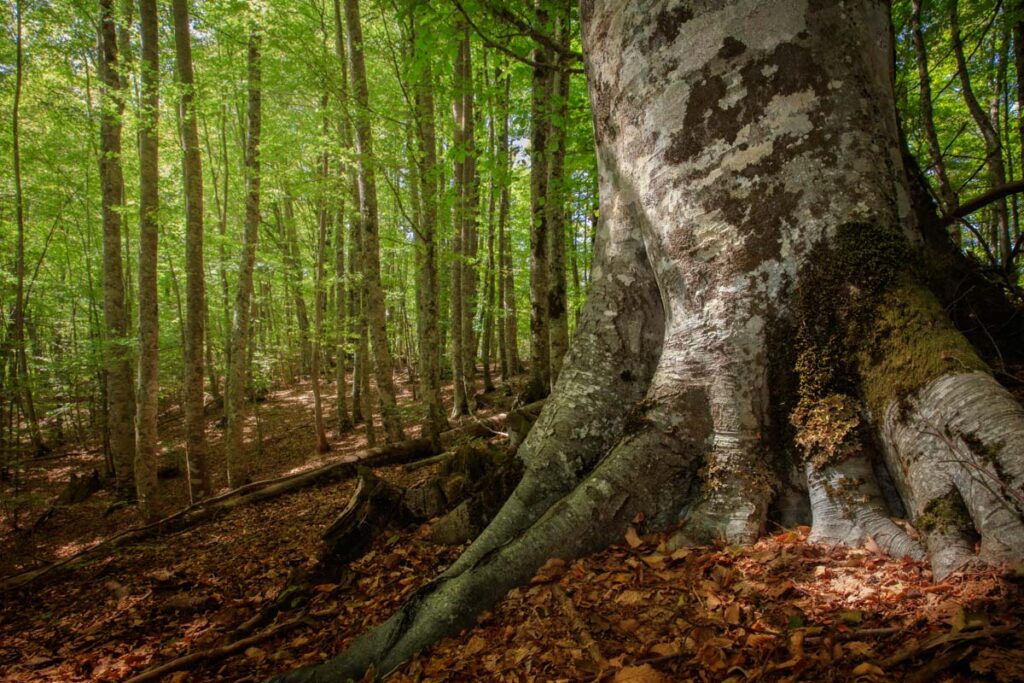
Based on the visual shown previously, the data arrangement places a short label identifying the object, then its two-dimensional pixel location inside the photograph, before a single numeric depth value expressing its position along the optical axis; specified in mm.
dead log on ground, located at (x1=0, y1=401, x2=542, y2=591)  5168
